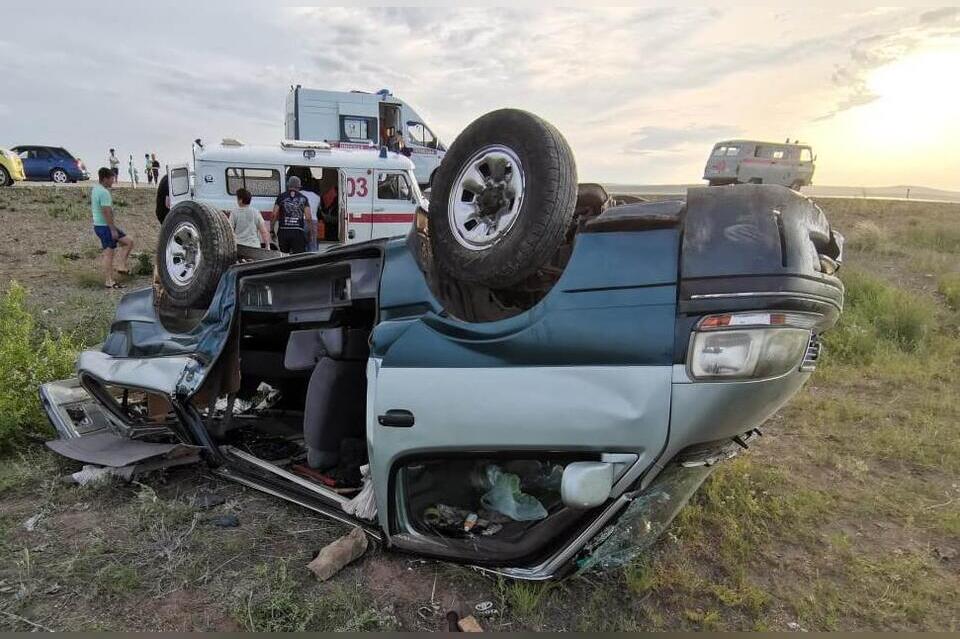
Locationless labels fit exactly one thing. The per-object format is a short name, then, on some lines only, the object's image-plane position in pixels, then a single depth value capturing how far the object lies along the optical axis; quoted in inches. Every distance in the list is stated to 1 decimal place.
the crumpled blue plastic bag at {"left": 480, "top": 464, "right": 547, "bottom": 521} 94.8
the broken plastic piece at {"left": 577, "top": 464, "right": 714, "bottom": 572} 89.4
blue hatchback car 924.0
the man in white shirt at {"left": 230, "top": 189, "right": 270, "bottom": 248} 350.9
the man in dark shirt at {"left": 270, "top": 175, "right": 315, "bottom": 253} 363.3
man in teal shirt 353.4
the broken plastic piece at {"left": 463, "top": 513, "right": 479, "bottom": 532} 100.0
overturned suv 76.2
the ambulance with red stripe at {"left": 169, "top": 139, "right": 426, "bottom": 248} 430.0
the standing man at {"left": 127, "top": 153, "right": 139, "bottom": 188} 1309.1
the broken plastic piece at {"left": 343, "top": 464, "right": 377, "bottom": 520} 109.8
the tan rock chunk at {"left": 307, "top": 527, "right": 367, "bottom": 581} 104.9
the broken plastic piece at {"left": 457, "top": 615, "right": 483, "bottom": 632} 91.9
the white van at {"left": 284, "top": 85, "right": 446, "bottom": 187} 669.9
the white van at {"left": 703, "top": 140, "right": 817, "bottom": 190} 1056.2
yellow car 827.4
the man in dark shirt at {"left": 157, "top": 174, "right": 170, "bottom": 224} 463.2
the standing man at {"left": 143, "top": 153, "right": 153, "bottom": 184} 1316.9
